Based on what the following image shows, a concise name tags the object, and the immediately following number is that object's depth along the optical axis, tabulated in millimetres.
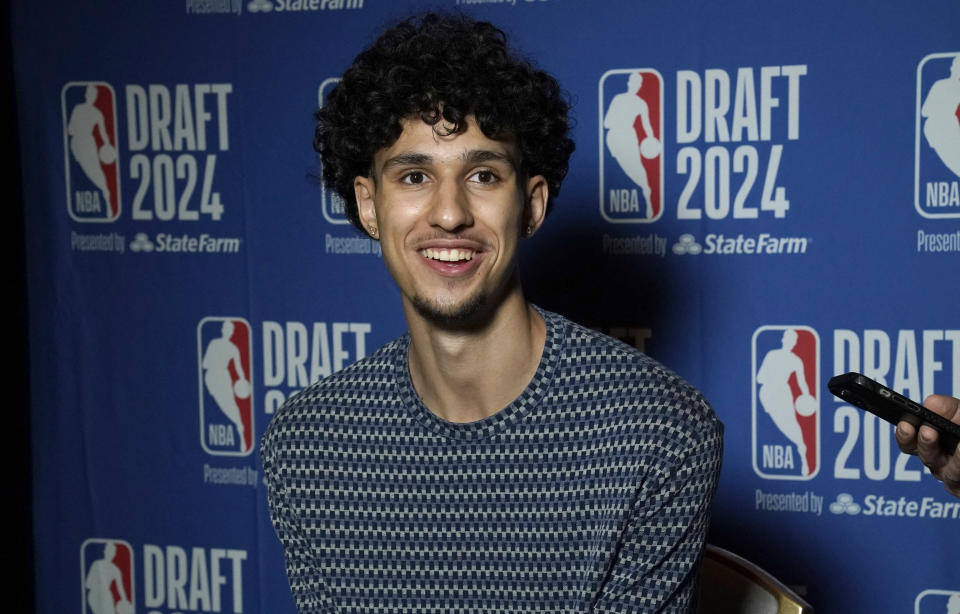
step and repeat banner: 3324
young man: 2911
